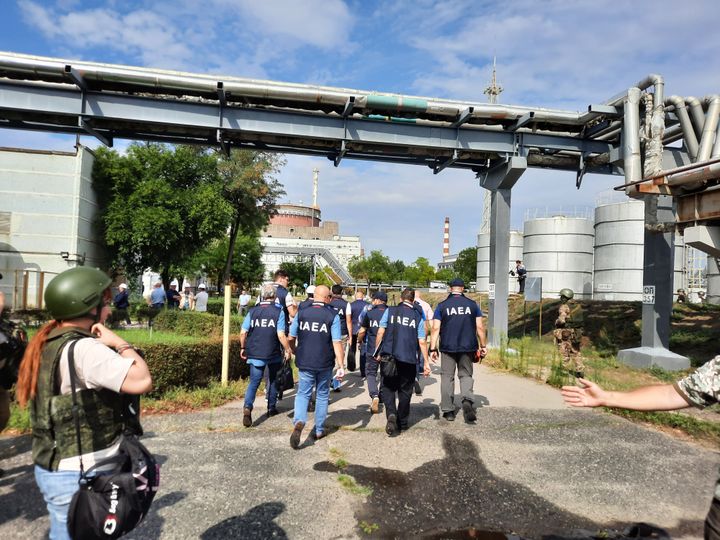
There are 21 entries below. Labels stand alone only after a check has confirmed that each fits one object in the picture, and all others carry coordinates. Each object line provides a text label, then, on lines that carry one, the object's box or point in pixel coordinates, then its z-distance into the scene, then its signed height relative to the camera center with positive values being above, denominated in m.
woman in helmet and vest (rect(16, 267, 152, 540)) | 2.07 -0.56
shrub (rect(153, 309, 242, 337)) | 11.28 -1.33
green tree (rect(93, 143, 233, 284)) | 19.38 +2.88
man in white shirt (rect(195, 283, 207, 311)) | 17.55 -1.03
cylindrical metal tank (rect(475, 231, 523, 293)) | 29.41 +2.17
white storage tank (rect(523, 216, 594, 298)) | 23.05 +1.71
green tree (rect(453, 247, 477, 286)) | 60.50 +2.89
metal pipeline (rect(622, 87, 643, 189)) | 11.02 +3.80
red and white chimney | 107.25 +9.84
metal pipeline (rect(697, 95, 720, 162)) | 10.41 +3.78
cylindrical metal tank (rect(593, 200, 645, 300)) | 19.95 +1.72
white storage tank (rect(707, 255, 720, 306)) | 20.16 +0.53
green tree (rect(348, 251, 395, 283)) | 70.14 +2.07
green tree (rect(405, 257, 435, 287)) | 73.21 +1.86
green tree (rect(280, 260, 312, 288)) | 55.80 +0.84
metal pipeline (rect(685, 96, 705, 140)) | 10.79 +4.27
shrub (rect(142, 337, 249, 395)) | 6.75 -1.41
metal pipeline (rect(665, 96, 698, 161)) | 10.89 +4.05
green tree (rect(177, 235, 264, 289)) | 43.78 +1.18
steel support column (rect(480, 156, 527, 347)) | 13.38 +1.43
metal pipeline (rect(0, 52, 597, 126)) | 10.28 +4.49
